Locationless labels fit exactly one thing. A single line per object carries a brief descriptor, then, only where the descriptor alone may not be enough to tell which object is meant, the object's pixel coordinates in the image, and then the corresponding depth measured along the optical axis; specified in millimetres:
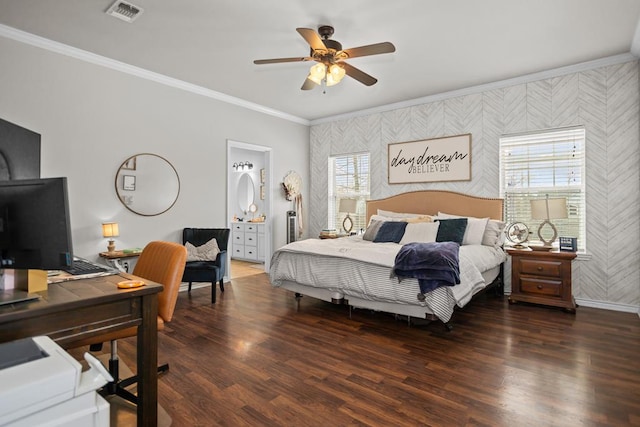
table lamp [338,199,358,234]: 5914
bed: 3113
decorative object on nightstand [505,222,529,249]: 4439
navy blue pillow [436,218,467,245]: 4250
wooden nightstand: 3887
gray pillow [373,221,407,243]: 4539
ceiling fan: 2881
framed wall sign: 5074
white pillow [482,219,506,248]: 4355
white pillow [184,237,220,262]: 4473
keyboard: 1868
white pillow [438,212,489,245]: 4324
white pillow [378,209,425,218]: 5113
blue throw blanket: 2953
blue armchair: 4289
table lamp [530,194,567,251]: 3938
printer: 698
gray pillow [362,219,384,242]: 4801
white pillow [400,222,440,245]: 4359
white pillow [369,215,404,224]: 5090
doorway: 6211
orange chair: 1999
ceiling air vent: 2945
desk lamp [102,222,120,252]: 3906
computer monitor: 1308
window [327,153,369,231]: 6230
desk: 1254
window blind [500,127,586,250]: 4270
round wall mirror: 4270
